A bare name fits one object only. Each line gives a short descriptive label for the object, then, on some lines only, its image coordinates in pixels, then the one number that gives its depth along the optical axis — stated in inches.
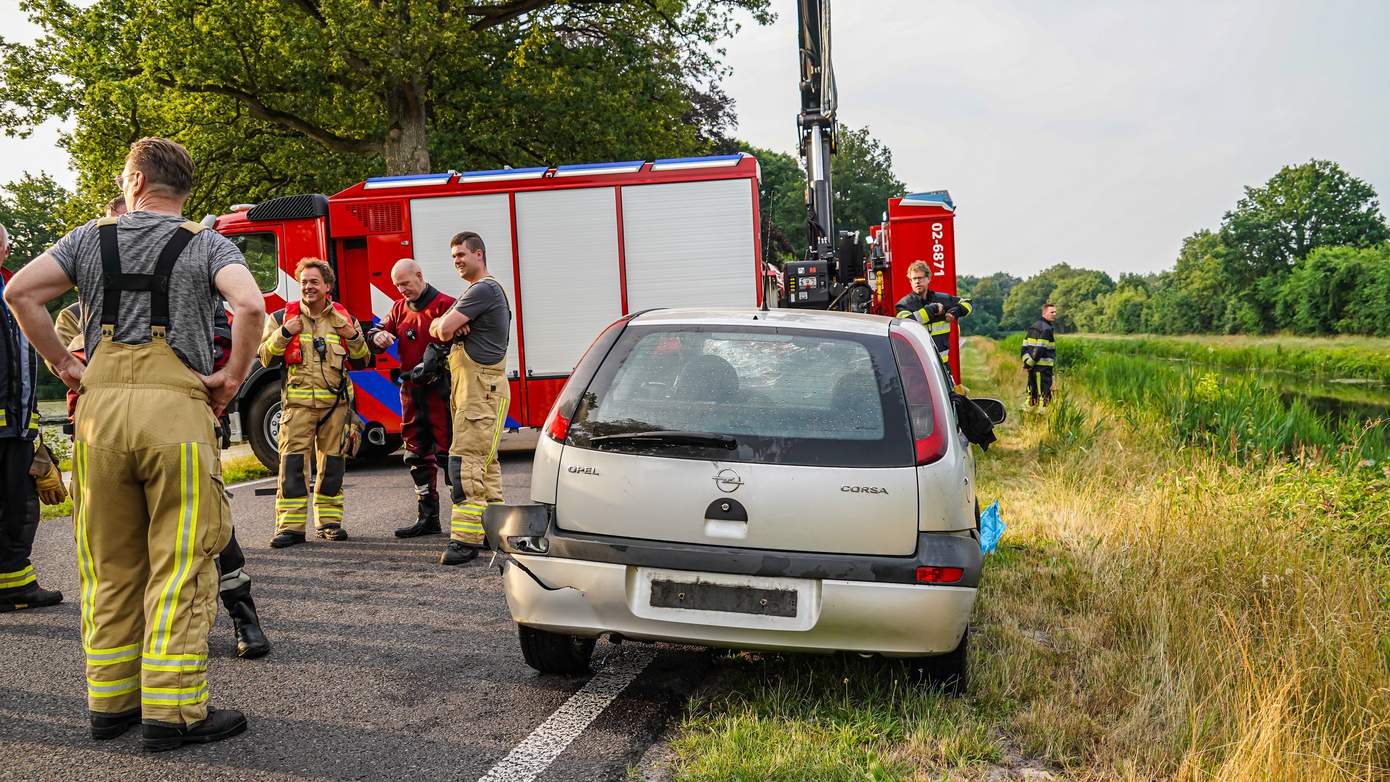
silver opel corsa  129.9
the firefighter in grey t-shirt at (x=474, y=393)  237.3
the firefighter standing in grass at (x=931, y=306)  399.5
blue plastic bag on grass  175.7
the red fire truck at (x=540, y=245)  405.1
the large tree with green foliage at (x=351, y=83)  631.8
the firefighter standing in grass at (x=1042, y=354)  620.1
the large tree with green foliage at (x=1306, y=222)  3250.5
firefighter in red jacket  258.1
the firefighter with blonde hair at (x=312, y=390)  257.6
